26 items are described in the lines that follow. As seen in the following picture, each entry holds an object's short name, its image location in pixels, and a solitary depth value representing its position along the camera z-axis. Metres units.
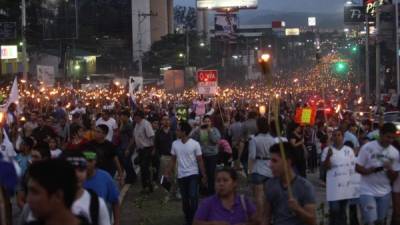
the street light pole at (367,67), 44.62
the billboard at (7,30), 38.53
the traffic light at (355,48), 59.81
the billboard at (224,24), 88.06
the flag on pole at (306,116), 15.17
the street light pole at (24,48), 31.29
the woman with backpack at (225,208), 6.35
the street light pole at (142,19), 90.78
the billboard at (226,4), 94.12
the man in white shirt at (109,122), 16.81
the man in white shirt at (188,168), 11.41
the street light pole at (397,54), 40.53
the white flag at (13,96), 17.39
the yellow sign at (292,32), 157.38
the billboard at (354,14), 49.81
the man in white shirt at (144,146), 15.68
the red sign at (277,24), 150.88
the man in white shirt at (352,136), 13.13
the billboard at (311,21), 152.04
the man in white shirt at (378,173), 9.27
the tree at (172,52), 84.03
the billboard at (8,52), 41.22
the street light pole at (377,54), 42.33
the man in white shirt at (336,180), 9.98
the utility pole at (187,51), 72.12
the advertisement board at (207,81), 27.23
